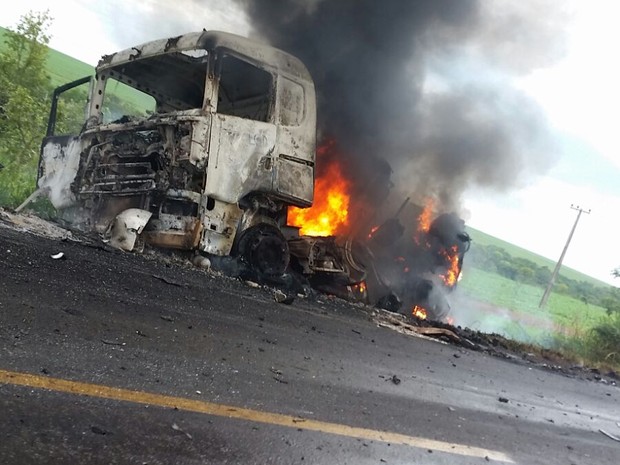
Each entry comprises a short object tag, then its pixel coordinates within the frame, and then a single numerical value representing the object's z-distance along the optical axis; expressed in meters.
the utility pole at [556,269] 38.08
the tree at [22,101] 10.94
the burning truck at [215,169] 6.14
